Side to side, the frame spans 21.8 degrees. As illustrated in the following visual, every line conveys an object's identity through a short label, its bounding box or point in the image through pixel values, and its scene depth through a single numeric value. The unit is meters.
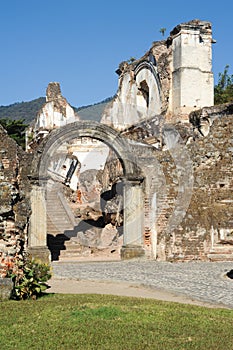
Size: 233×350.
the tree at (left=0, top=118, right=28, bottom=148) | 50.23
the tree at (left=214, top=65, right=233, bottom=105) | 44.68
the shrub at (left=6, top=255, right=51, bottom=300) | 8.88
